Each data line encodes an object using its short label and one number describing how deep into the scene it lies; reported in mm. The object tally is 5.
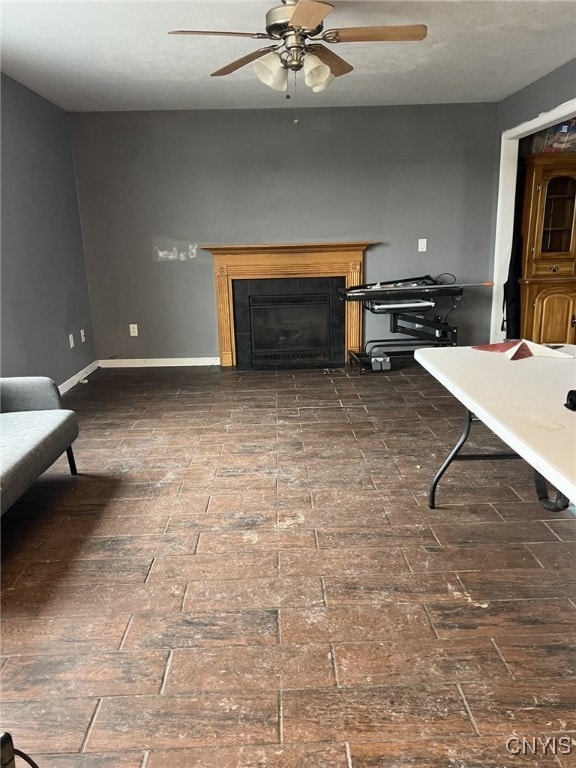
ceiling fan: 2281
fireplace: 5117
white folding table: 1340
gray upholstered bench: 2227
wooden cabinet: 4984
